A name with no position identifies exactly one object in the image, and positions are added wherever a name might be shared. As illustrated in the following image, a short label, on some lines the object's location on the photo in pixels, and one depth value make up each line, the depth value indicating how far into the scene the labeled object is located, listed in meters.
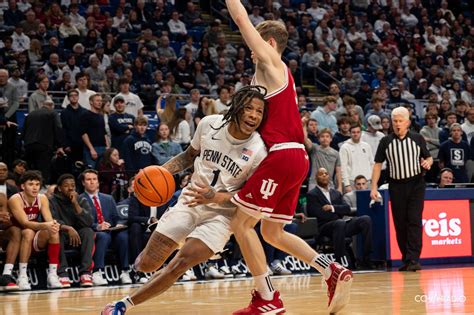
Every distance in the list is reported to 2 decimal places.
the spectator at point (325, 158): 13.94
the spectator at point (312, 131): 14.75
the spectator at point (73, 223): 10.85
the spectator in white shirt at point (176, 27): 19.77
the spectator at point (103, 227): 11.23
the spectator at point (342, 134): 14.78
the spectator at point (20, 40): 16.65
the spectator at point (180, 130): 14.09
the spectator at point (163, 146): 13.36
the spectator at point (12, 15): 17.61
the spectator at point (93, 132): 13.34
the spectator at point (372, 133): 14.90
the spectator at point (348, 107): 15.88
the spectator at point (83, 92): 14.33
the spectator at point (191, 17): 20.83
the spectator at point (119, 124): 13.85
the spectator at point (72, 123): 13.38
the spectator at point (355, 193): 13.34
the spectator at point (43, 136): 12.98
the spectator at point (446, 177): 14.05
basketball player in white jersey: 6.15
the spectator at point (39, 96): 13.85
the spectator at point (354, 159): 13.91
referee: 11.87
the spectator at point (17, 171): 11.88
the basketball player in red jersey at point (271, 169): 6.37
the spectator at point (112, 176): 12.88
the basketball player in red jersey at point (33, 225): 10.51
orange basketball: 6.30
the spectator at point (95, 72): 16.22
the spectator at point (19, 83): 14.84
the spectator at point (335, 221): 12.73
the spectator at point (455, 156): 15.17
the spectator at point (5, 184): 11.19
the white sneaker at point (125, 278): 11.30
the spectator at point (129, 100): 15.06
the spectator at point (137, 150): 13.33
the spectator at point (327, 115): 15.55
